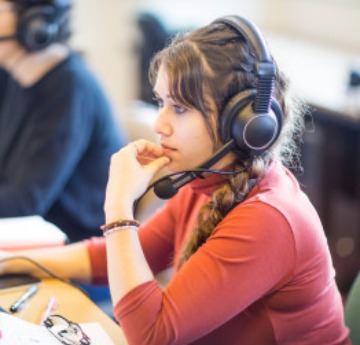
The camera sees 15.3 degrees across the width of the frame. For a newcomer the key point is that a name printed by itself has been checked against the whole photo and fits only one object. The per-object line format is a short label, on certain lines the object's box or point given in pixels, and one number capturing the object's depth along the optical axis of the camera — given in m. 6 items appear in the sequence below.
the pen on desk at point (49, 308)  1.93
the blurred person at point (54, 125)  2.49
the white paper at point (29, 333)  1.81
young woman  1.81
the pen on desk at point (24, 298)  1.96
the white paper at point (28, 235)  2.16
